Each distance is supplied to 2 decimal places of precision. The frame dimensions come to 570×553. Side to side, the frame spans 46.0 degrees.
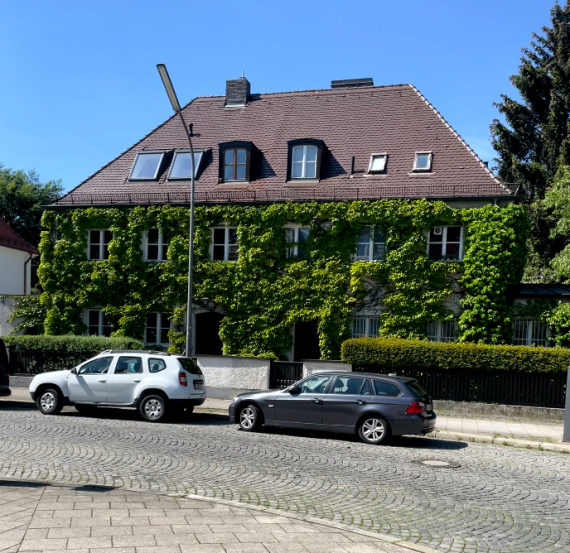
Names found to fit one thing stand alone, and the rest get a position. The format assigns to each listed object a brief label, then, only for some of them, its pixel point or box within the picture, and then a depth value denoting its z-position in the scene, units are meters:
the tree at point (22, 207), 51.78
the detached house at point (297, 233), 23.84
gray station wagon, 13.70
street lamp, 17.37
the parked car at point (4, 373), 18.20
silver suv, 16.09
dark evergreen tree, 41.88
